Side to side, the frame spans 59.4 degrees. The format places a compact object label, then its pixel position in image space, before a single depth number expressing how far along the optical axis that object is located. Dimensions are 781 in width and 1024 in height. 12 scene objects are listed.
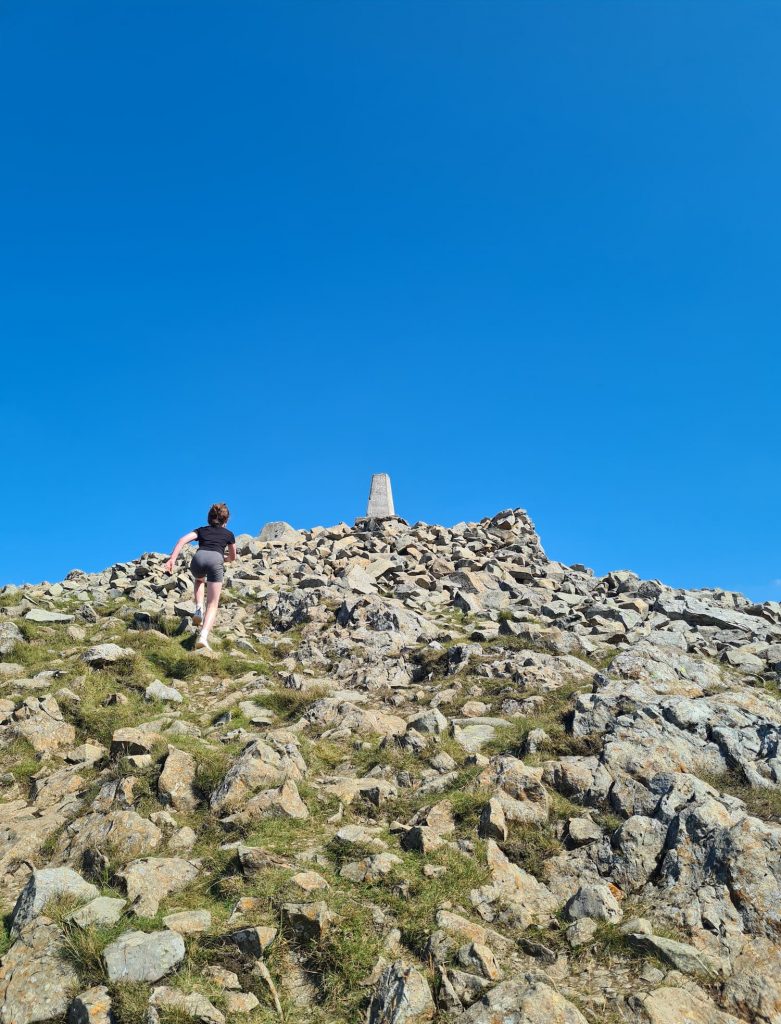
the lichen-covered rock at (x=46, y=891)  5.30
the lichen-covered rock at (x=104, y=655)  11.62
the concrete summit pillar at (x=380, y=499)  29.42
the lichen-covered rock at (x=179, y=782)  7.41
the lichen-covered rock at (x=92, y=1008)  4.43
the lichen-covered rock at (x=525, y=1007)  4.53
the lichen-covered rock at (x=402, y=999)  4.64
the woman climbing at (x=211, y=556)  13.41
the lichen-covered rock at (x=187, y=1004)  4.46
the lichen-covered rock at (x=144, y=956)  4.76
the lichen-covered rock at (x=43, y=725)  8.99
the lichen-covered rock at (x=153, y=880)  5.59
